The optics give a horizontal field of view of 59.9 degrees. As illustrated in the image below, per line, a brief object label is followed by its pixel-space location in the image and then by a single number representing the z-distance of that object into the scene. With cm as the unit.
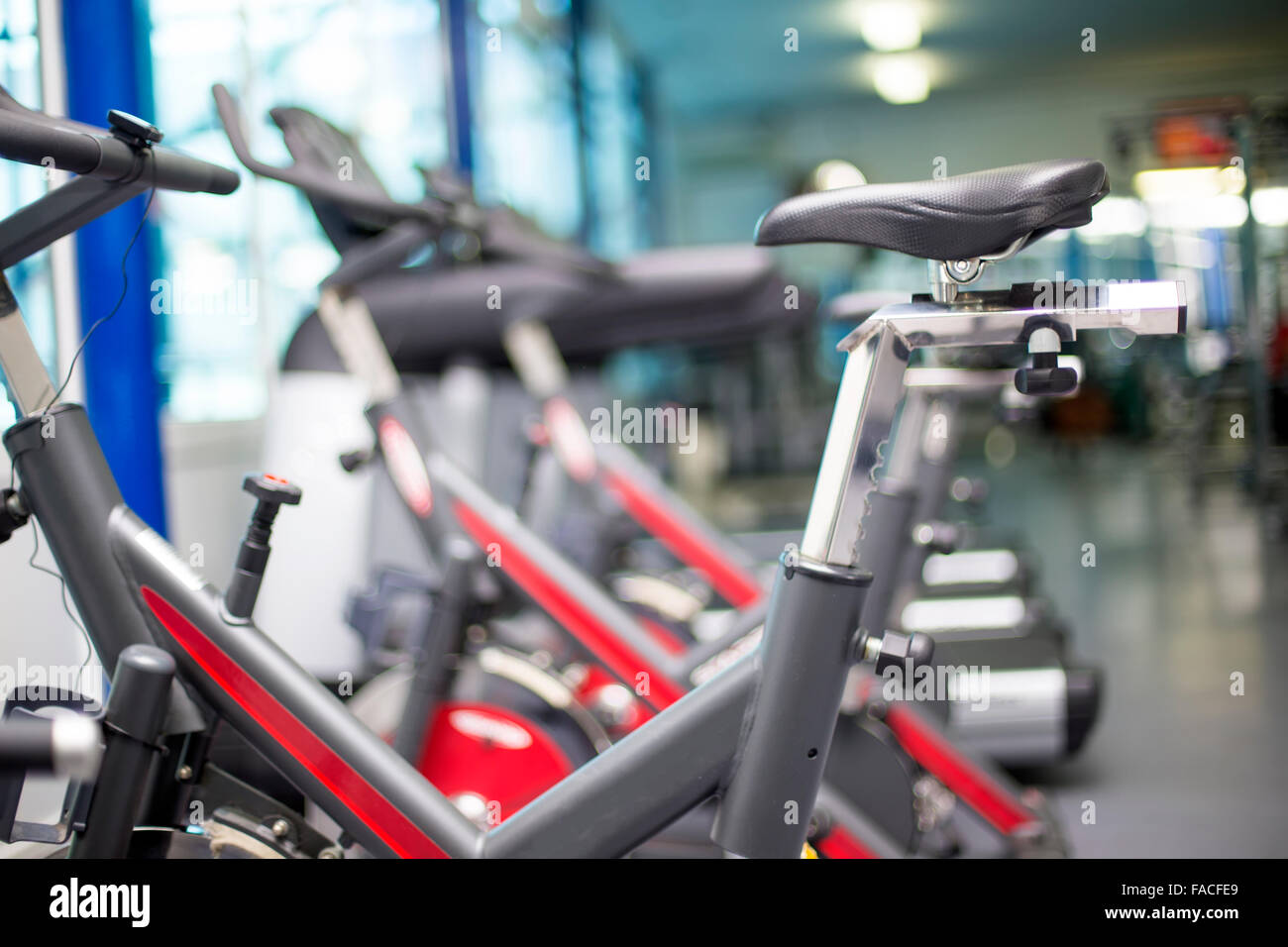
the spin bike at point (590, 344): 272
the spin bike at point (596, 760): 117
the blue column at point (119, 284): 221
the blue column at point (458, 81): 476
